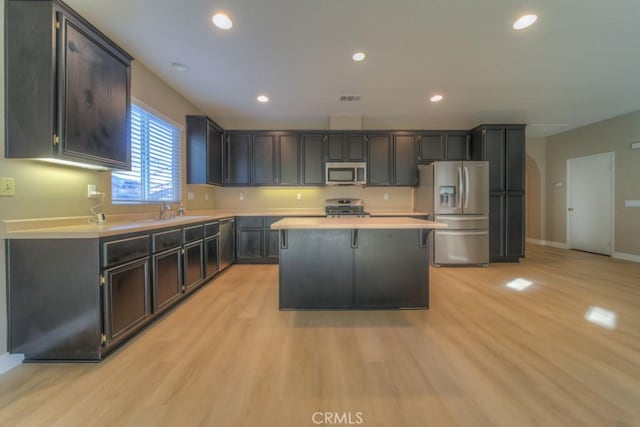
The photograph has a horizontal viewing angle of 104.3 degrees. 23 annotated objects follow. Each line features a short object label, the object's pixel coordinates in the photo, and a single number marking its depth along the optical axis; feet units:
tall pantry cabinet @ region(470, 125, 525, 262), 15.20
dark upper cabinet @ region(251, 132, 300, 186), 15.76
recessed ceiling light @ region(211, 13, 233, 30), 7.05
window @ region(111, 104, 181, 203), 8.98
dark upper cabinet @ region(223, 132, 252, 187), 15.70
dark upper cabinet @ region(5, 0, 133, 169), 5.48
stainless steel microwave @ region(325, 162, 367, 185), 15.66
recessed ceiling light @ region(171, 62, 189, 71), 9.40
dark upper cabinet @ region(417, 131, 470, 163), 16.07
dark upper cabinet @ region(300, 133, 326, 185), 15.78
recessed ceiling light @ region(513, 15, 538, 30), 7.11
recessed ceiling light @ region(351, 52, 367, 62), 8.82
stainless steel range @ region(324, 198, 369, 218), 15.46
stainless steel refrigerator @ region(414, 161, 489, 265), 14.02
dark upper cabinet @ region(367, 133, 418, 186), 15.99
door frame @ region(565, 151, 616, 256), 15.87
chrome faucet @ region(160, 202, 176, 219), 10.11
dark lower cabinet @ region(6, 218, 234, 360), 5.59
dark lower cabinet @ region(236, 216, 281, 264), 14.76
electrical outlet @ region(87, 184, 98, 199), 7.38
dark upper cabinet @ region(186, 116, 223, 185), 13.10
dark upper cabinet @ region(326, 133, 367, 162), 15.83
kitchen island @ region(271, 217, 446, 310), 8.39
